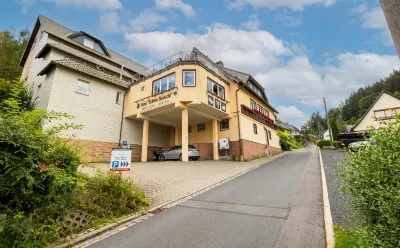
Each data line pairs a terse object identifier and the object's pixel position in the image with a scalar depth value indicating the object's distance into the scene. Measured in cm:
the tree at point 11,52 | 2244
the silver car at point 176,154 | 1931
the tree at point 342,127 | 4956
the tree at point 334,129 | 3523
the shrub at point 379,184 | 226
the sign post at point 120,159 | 674
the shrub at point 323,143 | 3354
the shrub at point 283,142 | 3500
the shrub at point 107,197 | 571
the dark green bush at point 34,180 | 373
